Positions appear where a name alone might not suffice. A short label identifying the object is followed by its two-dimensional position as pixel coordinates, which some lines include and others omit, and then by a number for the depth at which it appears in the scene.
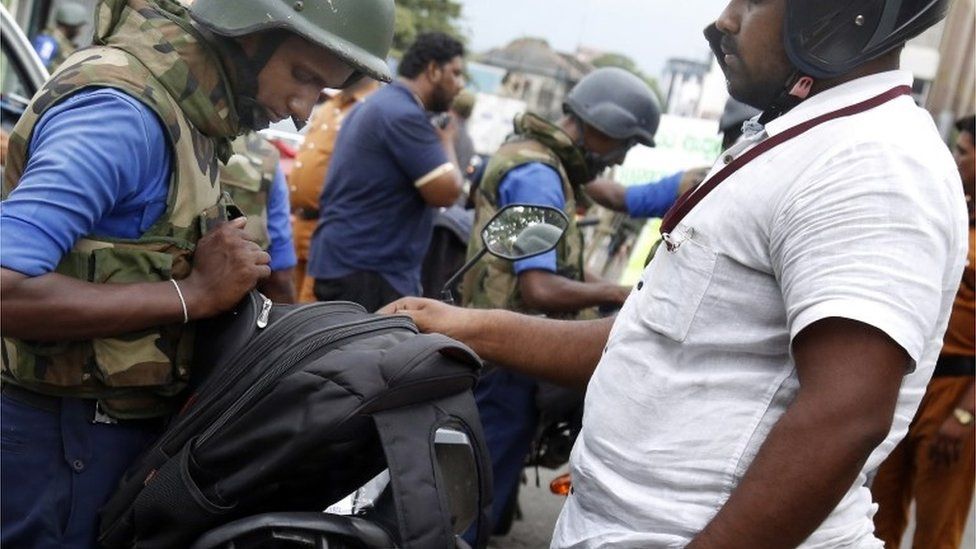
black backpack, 1.98
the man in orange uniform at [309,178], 6.62
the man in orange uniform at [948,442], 5.08
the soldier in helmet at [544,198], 4.38
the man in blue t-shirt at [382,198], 5.59
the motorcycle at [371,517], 1.98
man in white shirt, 1.65
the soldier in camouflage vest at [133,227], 2.12
